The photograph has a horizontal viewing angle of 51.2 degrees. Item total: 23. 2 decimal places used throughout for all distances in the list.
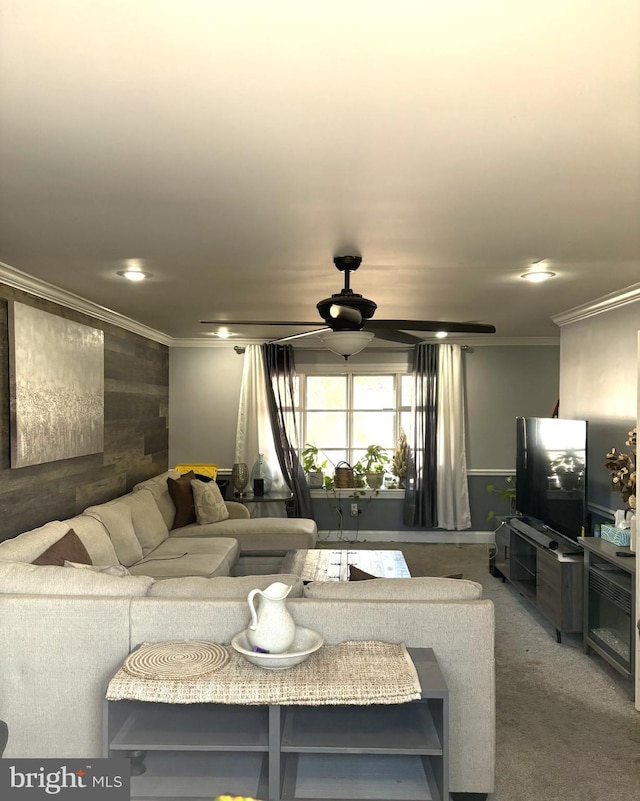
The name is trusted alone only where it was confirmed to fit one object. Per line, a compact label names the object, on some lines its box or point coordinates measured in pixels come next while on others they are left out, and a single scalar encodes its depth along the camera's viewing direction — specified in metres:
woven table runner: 2.03
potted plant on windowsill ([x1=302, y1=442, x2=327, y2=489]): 7.60
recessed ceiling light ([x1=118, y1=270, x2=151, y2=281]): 3.86
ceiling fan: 3.30
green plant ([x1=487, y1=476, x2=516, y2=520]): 6.81
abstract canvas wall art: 3.75
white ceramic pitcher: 2.21
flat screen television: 4.68
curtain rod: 7.54
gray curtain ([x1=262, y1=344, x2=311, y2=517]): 7.45
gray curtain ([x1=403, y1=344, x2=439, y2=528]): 7.48
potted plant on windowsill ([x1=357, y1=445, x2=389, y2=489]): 7.59
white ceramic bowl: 2.18
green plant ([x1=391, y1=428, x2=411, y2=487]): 7.61
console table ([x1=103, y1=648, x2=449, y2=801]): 2.09
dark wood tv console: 4.37
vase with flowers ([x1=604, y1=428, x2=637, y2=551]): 3.95
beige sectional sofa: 2.46
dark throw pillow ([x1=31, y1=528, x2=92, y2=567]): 3.43
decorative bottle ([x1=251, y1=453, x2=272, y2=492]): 7.36
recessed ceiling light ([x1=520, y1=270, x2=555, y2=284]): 3.87
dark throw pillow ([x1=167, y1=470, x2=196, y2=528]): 6.11
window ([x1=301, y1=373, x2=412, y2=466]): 7.79
